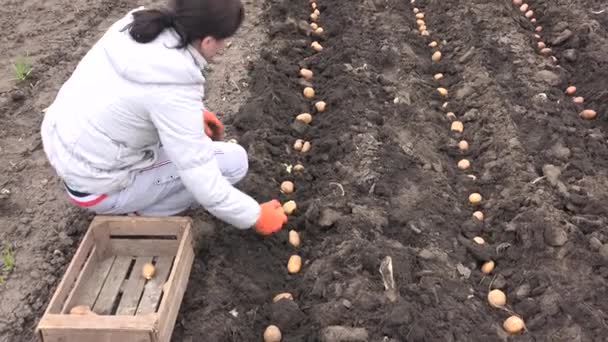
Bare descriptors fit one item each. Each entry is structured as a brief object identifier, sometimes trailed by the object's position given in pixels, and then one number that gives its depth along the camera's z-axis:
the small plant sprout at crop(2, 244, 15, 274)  3.09
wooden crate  2.37
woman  2.43
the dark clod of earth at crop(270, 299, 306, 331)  2.80
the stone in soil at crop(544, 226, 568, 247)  3.11
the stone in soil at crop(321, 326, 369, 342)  2.63
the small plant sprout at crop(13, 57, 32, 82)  4.52
